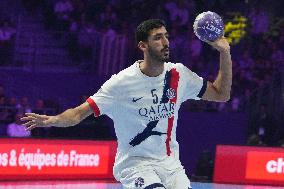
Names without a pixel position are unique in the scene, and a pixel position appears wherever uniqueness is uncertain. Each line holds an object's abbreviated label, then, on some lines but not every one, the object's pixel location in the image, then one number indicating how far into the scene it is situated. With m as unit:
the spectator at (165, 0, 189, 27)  21.06
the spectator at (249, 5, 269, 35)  21.53
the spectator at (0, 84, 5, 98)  16.67
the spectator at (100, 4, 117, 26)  20.11
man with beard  6.34
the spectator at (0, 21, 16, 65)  17.58
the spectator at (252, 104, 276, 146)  17.86
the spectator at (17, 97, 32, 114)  16.46
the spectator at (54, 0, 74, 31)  19.97
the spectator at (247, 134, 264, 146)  17.50
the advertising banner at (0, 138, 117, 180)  14.44
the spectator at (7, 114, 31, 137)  15.98
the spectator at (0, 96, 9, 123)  16.48
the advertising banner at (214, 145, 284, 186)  16.28
